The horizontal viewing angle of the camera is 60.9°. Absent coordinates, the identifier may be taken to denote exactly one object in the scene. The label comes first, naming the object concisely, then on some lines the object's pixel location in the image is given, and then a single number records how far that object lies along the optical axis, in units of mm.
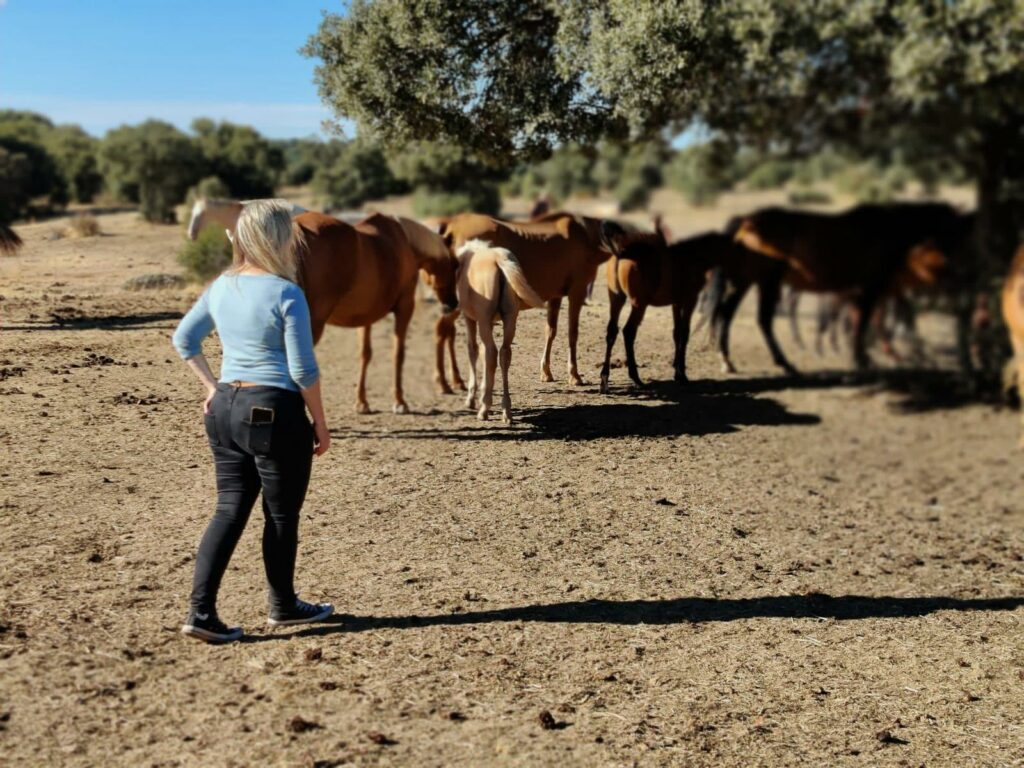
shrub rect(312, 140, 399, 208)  9656
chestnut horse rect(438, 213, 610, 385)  6379
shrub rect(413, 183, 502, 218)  14461
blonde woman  4059
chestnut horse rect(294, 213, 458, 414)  6477
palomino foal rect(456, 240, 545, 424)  6477
